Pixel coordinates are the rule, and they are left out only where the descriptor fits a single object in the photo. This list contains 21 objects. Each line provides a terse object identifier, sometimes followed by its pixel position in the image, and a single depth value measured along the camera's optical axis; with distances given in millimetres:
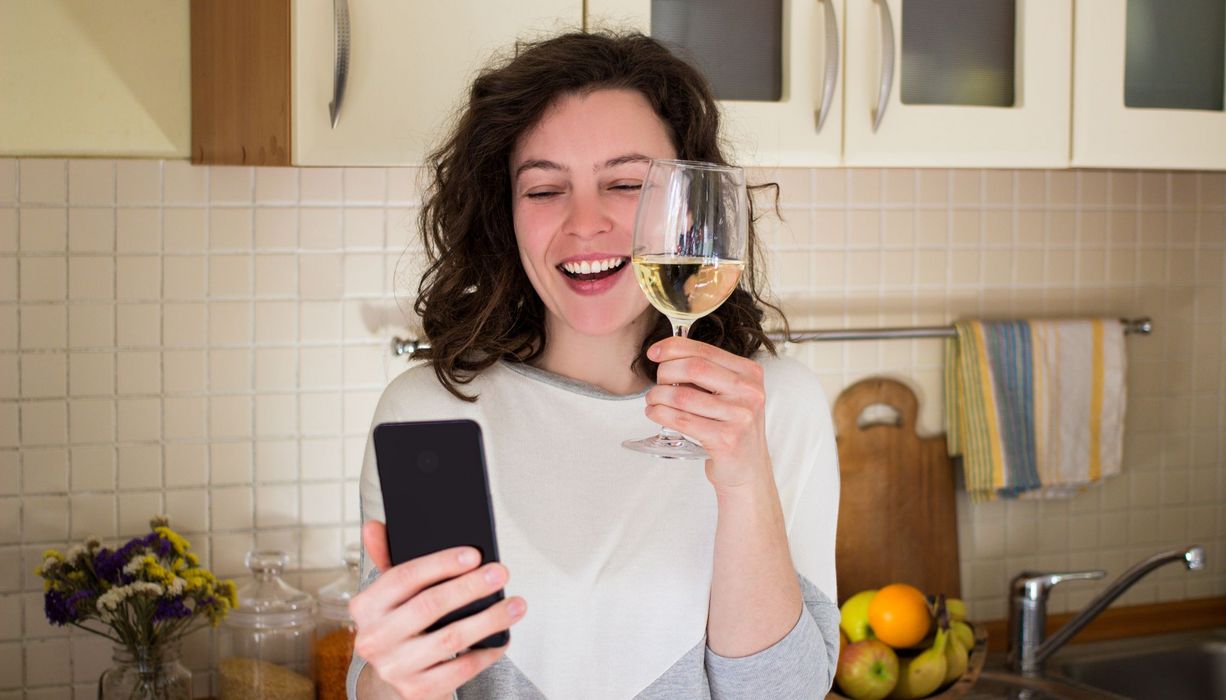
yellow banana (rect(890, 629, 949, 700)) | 1662
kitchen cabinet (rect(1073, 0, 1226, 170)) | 1650
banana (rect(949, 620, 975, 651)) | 1780
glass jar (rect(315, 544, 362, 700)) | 1638
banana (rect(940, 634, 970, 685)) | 1714
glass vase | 1535
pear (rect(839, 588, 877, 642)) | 1774
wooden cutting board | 1983
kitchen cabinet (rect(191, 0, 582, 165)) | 1367
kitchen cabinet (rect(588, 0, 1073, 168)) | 1522
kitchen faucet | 1918
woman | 1116
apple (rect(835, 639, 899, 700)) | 1647
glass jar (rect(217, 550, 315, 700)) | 1616
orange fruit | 1691
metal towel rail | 1935
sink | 2029
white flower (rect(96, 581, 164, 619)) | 1480
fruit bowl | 1670
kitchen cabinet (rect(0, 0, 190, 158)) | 1616
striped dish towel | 2004
